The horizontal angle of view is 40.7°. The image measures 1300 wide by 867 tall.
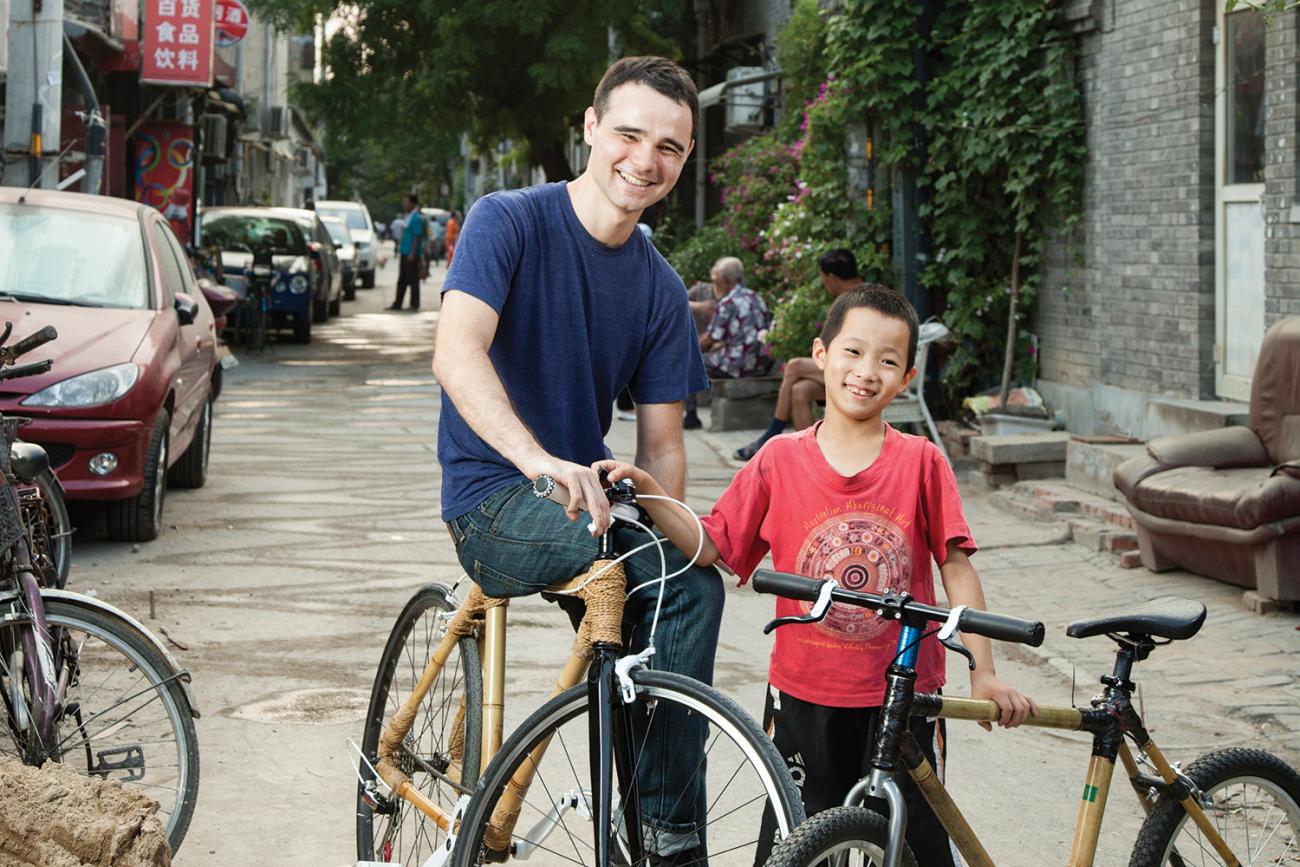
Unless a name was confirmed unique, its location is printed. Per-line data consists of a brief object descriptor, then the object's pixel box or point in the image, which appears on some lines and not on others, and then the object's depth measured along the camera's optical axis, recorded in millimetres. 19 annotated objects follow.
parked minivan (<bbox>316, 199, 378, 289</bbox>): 38688
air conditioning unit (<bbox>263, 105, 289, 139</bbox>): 41631
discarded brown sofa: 7508
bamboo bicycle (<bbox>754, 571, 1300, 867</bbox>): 2846
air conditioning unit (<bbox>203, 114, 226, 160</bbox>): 29781
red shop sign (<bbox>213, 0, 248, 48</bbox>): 24828
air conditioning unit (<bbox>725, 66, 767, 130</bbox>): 21562
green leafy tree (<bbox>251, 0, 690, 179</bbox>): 22766
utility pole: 15250
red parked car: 8312
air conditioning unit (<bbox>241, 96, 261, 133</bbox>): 41250
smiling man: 3373
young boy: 3480
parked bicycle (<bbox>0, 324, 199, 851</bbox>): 4180
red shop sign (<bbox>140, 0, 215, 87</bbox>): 22484
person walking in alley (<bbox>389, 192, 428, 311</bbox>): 28969
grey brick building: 9562
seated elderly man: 14586
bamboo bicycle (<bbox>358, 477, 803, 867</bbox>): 3117
